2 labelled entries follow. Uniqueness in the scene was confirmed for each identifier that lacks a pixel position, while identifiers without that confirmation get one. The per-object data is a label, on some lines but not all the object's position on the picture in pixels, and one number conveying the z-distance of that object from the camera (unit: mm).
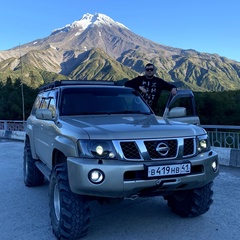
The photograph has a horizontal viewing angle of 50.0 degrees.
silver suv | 2643
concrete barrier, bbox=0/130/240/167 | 6034
